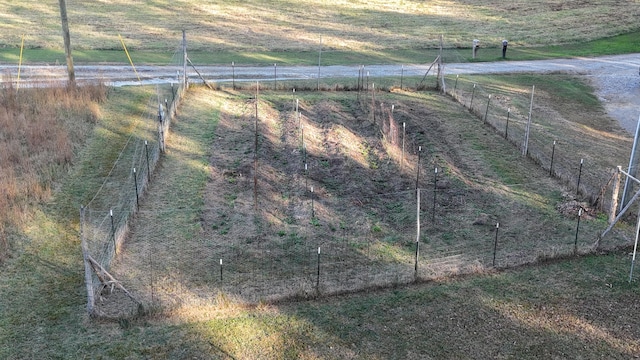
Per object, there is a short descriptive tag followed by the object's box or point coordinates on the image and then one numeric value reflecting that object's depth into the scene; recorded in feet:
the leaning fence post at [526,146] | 59.06
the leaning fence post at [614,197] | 43.39
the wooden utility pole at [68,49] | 72.79
